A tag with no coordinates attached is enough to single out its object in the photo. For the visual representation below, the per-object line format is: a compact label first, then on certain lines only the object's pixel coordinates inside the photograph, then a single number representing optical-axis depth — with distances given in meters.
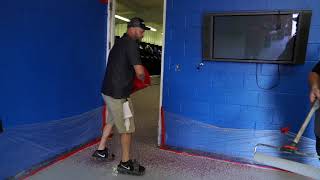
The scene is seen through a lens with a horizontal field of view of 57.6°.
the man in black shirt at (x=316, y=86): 1.76
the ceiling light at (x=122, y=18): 10.42
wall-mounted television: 2.76
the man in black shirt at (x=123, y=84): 2.64
